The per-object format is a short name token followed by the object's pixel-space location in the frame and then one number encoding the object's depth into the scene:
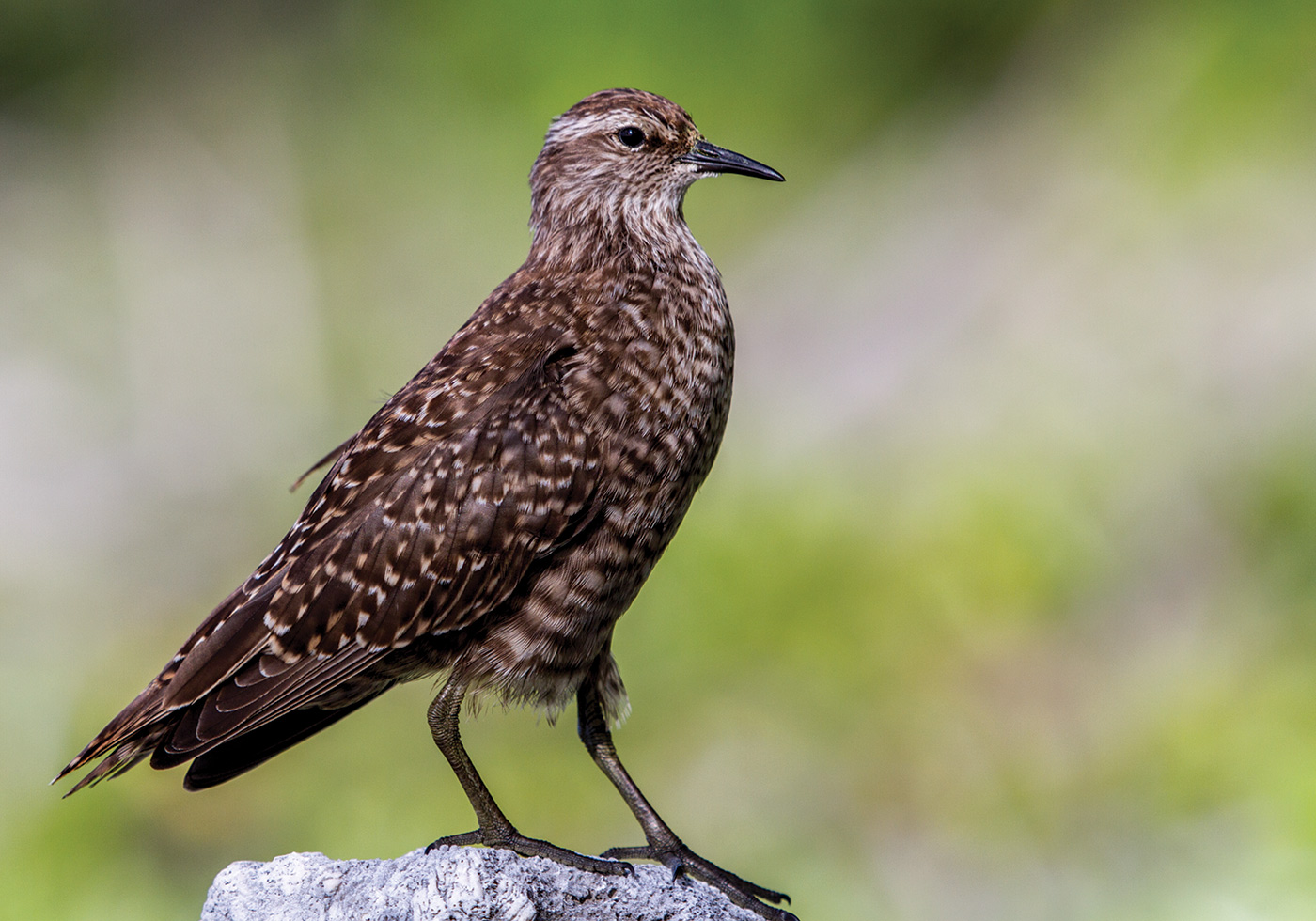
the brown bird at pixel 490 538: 7.50
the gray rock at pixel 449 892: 6.94
